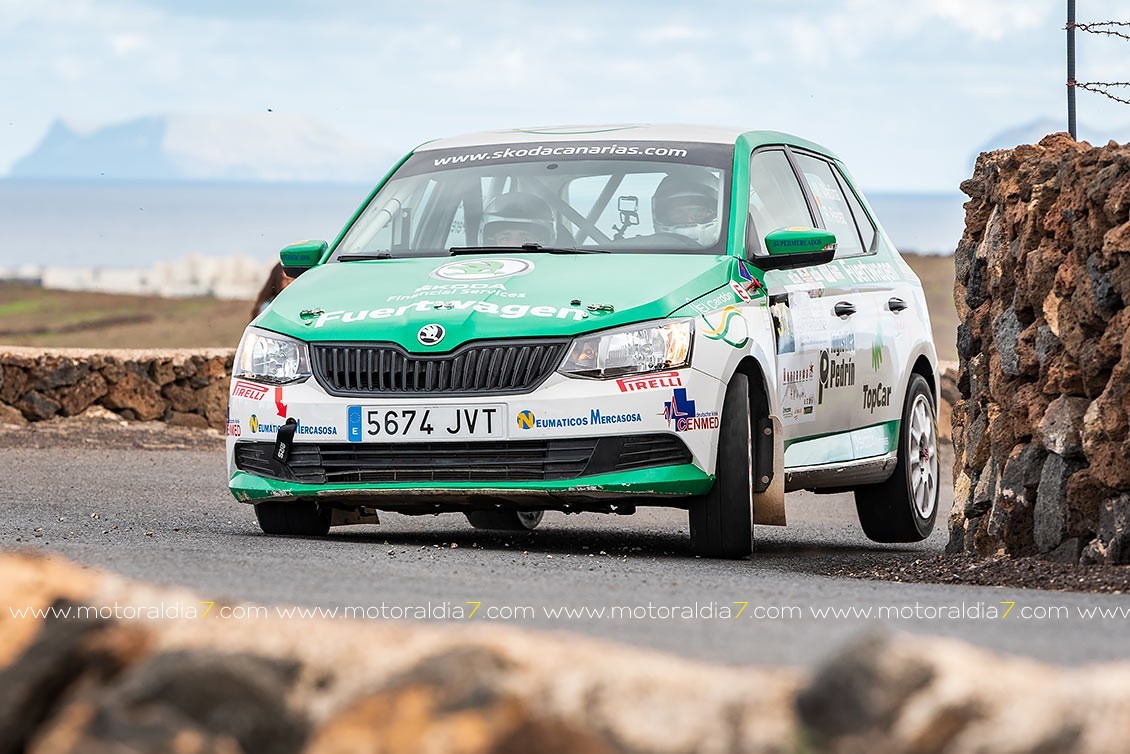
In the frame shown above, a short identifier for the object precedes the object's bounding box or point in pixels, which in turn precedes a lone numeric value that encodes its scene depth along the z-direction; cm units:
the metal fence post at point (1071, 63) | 1866
